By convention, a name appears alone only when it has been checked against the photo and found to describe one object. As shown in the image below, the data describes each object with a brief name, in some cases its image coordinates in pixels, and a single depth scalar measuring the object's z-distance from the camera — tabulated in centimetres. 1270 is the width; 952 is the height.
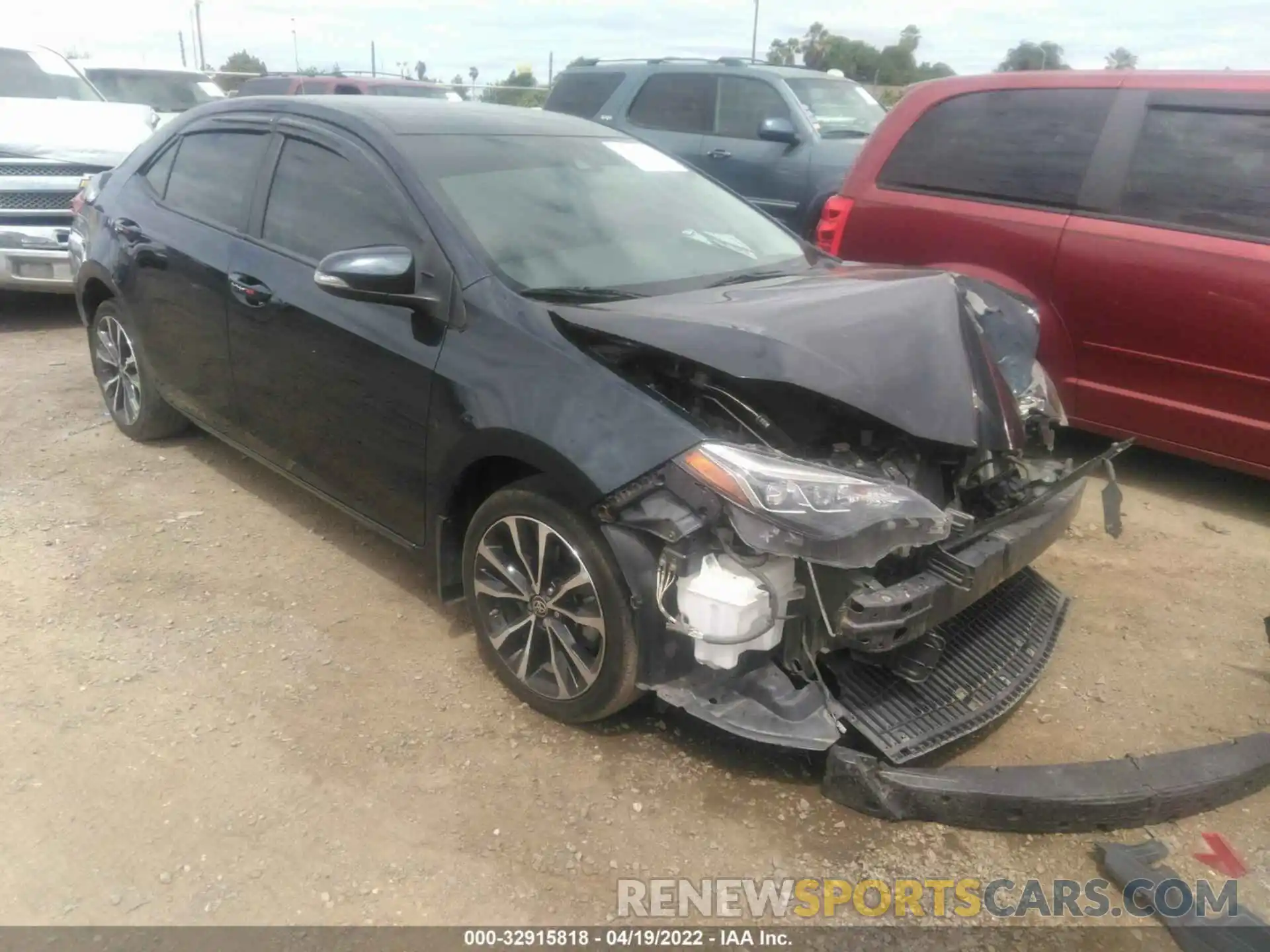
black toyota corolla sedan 255
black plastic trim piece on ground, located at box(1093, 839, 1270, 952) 223
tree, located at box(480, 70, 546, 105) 2373
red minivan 436
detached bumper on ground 256
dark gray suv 782
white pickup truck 731
